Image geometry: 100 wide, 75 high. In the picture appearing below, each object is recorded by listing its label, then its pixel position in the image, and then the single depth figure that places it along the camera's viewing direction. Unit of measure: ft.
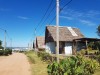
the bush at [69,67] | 14.03
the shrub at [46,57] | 30.16
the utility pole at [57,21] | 21.02
